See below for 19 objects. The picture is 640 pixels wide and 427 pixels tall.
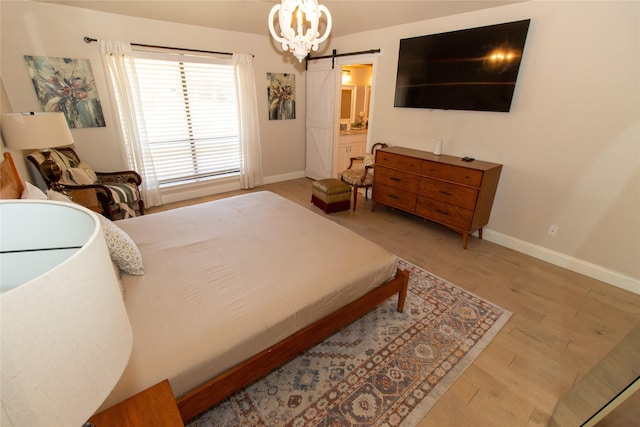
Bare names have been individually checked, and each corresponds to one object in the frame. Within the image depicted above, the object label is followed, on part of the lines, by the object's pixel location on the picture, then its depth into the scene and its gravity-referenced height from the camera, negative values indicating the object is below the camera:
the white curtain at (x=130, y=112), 3.61 -0.15
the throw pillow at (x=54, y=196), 2.07 -0.65
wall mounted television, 2.96 +0.43
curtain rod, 3.44 +0.68
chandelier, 2.09 +0.55
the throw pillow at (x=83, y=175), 3.21 -0.80
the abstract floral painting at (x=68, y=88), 3.29 +0.11
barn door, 5.03 -0.21
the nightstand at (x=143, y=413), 0.99 -1.03
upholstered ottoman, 4.12 -1.20
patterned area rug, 1.59 -1.57
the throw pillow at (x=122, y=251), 1.59 -0.80
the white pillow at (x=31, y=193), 1.95 -0.62
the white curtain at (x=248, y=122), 4.63 -0.30
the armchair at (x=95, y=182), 3.08 -0.89
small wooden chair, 4.27 -0.97
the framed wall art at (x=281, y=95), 5.09 +0.14
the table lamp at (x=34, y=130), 2.37 -0.26
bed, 1.32 -1.01
